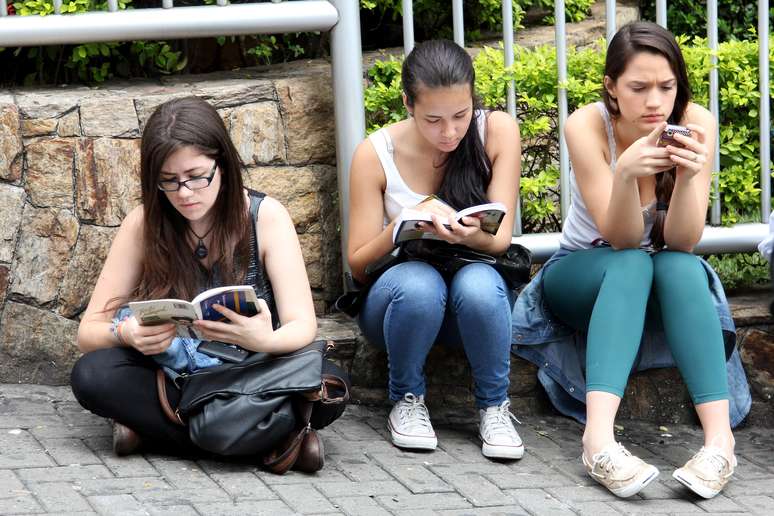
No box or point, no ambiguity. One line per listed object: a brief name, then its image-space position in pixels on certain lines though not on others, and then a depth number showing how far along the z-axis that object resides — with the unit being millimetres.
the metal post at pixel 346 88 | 8930
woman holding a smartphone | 7473
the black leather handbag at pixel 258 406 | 7117
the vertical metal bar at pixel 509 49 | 9039
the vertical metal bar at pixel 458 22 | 9047
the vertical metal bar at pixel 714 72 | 9117
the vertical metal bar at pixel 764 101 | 9086
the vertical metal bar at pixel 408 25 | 9055
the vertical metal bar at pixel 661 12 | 9148
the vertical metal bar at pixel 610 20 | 9164
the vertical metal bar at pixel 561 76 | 9062
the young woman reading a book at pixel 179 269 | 7191
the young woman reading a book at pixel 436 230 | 7758
